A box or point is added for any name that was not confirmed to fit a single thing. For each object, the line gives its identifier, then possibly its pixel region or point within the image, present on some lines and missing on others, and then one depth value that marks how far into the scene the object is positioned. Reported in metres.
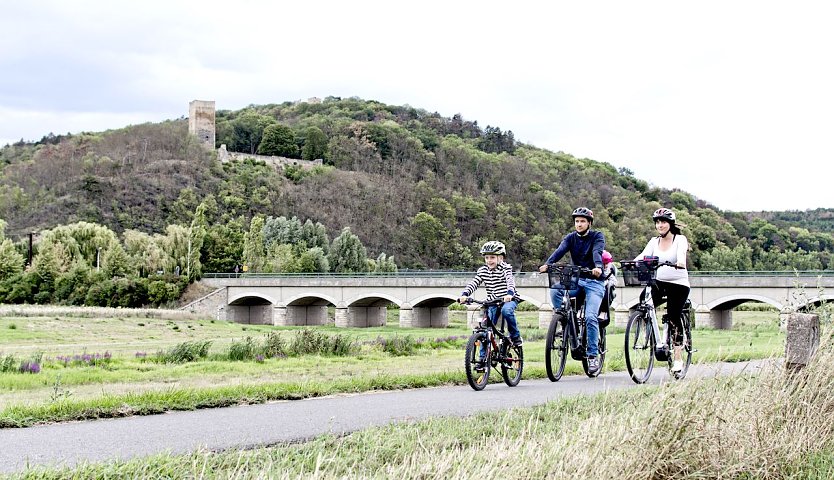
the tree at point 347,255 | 72.94
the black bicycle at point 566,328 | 9.96
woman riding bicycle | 9.67
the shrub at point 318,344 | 18.20
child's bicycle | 9.55
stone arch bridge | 49.19
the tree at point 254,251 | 72.50
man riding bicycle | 10.11
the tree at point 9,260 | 62.12
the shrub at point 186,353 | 16.94
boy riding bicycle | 10.06
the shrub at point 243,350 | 17.05
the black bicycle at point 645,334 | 9.64
